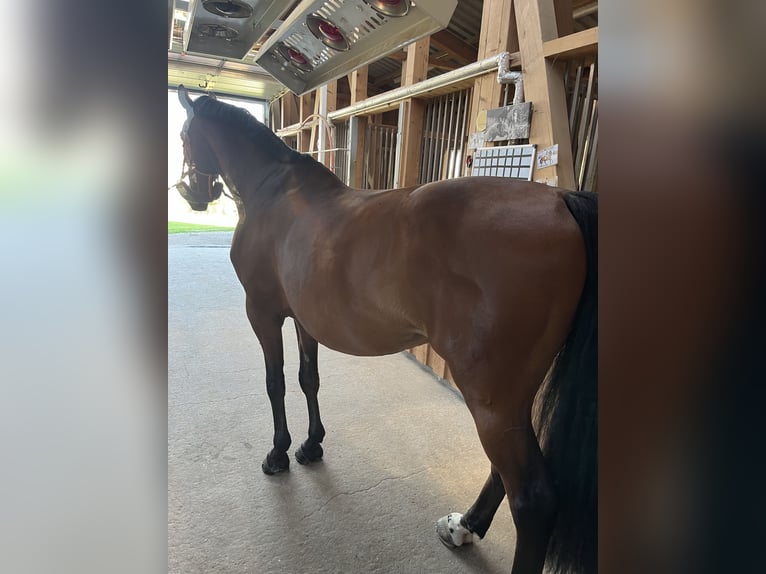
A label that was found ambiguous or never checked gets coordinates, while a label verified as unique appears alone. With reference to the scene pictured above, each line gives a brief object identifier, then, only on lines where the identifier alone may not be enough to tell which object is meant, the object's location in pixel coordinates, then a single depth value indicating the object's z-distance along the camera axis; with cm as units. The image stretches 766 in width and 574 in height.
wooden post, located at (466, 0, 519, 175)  219
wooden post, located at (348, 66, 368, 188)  383
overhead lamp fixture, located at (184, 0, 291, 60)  128
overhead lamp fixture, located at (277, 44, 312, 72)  166
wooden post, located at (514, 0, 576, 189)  192
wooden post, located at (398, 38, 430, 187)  297
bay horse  104
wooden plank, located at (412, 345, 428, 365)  314
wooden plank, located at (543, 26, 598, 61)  172
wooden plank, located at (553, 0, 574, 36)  209
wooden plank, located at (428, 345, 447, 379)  291
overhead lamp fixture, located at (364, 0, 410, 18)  113
